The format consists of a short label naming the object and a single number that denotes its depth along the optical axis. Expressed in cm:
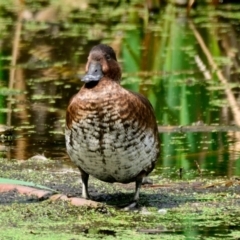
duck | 1124
